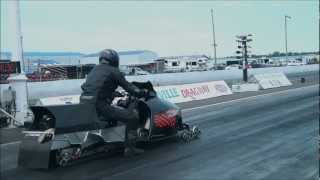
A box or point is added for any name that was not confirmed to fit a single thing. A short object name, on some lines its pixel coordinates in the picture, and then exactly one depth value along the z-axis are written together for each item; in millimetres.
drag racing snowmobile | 8336
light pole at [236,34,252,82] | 36562
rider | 8961
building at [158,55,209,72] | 88750
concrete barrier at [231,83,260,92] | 31562
